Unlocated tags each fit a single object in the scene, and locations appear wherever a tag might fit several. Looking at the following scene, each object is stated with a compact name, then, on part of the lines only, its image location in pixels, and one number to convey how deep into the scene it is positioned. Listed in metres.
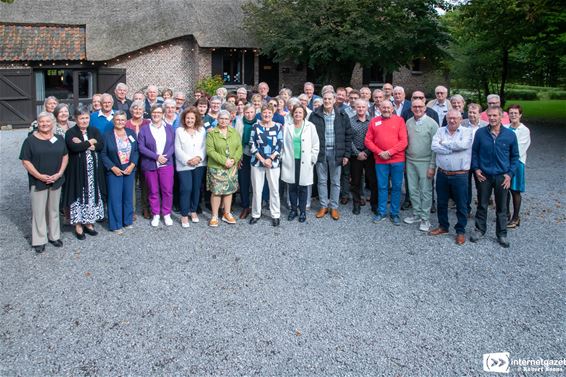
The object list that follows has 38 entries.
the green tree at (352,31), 17.88
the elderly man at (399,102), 8.23
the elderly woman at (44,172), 5.95
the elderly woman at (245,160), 7.59
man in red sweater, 7.19
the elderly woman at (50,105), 6.97
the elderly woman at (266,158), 7.16
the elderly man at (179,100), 8.04
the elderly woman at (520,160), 7.07
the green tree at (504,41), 14.78
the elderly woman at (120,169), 6.65
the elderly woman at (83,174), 6.42
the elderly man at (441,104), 7.99
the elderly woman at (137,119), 7.03
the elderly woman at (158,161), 6.90
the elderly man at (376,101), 8.32
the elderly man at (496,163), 6.29
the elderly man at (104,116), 7.05
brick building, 18.89
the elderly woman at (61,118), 6.57
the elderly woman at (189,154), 7.09
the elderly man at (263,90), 9.18
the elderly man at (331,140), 7.60
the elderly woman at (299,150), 7.39
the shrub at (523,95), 38.31
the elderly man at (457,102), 7.19
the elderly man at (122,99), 7.90
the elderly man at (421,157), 7.05
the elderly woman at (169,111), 7.33
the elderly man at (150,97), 8.00
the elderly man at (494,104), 6.87
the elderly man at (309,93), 8.99
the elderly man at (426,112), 7.25
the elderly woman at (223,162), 7.09
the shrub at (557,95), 39.75
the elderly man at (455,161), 6.45
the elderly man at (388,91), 8.89
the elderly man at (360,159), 7.91
